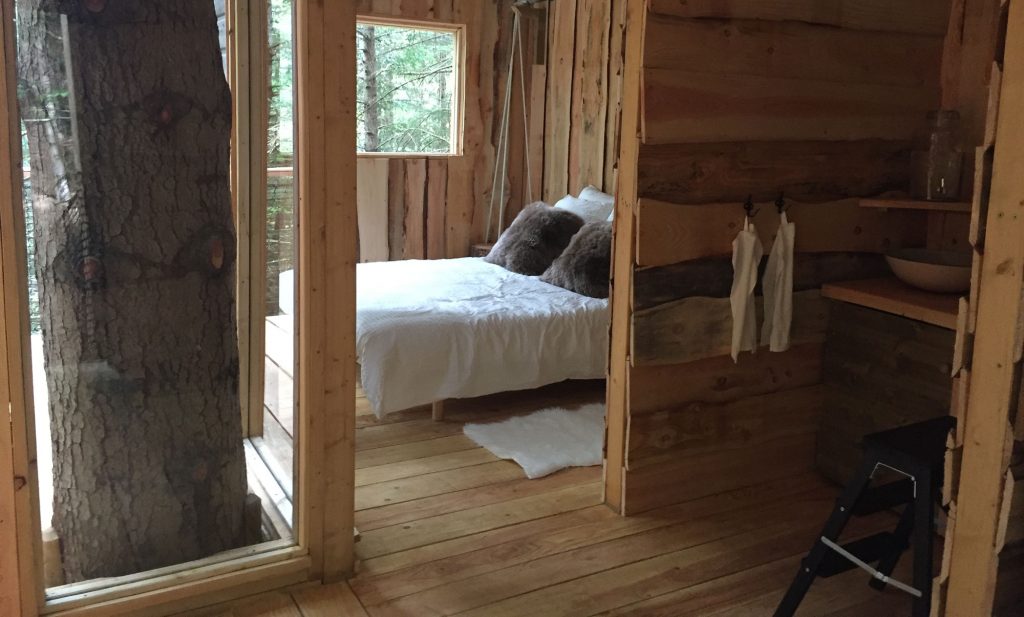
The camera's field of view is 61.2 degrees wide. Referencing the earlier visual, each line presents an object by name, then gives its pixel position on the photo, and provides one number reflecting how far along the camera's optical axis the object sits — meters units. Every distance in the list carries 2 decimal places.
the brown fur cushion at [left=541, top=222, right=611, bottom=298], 4.46
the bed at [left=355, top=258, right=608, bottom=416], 3.81
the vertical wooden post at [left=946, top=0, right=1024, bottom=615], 1.83
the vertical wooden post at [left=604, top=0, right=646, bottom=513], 2.77
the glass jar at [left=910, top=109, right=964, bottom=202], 3.09
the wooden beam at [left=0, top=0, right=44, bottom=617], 1.94
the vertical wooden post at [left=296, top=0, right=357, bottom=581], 2.28
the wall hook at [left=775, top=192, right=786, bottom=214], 3.06
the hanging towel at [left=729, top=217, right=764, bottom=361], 3.00
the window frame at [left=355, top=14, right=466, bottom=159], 5.88
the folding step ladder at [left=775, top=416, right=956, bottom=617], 2.10
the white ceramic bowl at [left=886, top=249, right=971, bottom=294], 2.89
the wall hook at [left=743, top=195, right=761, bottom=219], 3.00
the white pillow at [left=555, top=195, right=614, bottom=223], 5.21
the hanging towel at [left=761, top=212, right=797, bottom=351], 3.06
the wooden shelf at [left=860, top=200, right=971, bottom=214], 2.94
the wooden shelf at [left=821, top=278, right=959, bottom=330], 2.77
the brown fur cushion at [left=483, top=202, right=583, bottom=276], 5.04
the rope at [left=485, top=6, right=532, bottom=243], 6.17
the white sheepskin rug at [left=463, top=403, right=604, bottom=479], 3.56
